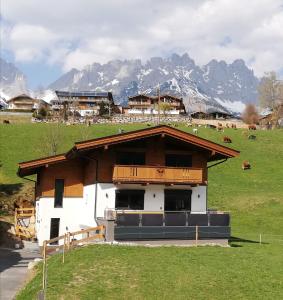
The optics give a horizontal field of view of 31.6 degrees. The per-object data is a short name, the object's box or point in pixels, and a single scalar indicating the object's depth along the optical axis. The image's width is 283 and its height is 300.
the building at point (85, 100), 147.88
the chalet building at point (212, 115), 130.60
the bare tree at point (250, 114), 143.65
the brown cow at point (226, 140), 79.62
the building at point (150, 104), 149.38
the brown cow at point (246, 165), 66.12
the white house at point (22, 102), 158.73
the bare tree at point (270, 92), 124.88
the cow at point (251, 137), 82.56
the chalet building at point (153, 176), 29.02
